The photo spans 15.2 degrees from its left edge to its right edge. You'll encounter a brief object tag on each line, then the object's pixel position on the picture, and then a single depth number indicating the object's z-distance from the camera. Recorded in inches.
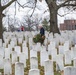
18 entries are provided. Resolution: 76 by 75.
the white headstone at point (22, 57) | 311.6
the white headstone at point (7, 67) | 269.6
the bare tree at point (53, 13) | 745.6
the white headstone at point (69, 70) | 202.2
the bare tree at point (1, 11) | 590.3
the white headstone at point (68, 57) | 317.1
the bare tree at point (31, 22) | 2194.5
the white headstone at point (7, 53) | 356.5
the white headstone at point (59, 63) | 288.2
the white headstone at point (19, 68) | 230.8
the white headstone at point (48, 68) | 235.5
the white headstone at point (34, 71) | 203.0
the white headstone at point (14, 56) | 326.3
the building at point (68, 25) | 2608.3
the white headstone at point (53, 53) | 330.0
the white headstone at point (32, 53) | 328.5
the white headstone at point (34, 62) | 273.6
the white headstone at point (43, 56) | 316.4
